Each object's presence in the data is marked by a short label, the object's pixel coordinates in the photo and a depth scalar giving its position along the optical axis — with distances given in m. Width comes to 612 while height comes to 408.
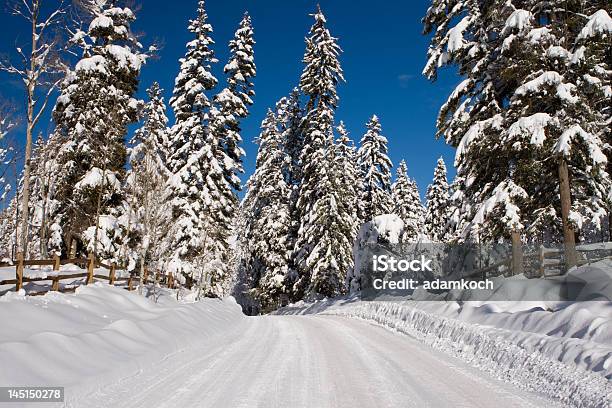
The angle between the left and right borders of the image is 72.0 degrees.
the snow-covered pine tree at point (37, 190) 30.31
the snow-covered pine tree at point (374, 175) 34.25
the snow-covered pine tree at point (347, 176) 30.05
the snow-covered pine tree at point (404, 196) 42.74
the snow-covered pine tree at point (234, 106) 26.62
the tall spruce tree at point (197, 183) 23.38
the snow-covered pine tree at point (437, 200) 47.23
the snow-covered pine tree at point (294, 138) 32.16
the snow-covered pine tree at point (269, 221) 30.52
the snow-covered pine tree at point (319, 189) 26.83
